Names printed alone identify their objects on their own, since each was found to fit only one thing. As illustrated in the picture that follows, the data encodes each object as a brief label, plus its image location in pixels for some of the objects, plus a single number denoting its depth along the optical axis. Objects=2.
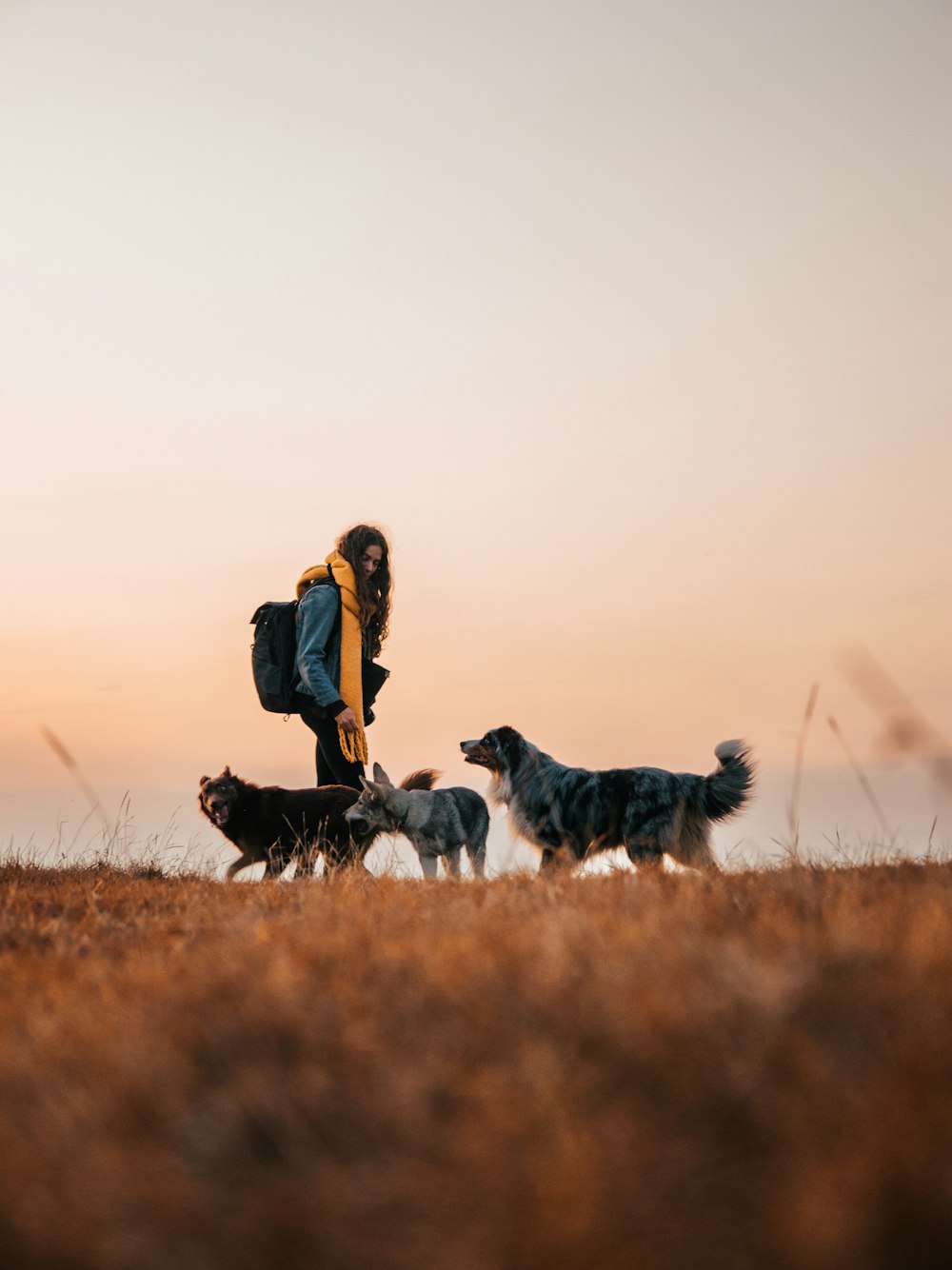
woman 7.49
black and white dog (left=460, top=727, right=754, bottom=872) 7.52
